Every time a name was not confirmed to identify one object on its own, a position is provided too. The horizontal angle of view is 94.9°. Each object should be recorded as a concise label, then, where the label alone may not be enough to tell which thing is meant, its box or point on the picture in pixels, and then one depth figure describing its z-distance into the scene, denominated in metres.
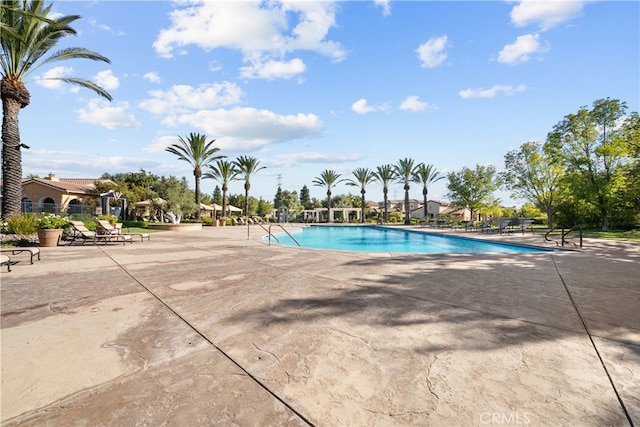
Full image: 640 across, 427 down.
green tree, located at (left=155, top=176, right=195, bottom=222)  25.81
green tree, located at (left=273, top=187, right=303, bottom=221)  67.16
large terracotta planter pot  10.80
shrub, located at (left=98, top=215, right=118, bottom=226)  18.81
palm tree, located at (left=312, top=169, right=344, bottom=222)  48.03
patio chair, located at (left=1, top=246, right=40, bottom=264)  6.59
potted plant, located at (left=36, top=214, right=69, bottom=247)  10.82
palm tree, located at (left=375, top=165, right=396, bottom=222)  44.22
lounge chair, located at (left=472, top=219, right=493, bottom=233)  21.46
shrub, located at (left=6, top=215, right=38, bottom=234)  11.47
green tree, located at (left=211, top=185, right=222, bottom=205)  75.38
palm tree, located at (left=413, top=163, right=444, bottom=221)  42.00
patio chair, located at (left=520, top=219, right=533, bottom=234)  19.99
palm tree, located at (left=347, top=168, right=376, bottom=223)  46.26
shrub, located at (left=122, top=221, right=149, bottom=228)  25.58
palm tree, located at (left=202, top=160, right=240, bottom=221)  38.78
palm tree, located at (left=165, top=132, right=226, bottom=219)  30.07
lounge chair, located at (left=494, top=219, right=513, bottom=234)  19.46
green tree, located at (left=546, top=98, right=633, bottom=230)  19.33
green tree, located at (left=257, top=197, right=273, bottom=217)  58.61
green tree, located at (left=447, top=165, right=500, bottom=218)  33.19
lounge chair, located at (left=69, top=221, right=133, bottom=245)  11.90
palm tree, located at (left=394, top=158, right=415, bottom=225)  42.41
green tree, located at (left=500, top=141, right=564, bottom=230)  23.31
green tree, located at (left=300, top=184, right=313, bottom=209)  79.66
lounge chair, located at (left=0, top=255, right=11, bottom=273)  5.80
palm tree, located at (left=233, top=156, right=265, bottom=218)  39.91
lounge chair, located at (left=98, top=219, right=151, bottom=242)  12.88
